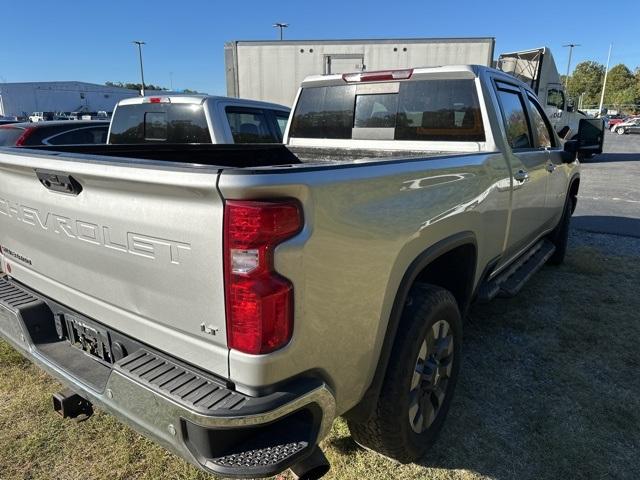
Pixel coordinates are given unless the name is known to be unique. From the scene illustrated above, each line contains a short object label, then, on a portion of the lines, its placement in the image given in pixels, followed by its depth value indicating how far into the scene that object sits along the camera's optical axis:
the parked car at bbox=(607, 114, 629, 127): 47.55
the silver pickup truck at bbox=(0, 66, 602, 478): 1.50
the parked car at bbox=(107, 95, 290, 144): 5.43
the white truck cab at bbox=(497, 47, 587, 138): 14.52
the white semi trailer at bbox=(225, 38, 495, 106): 11.45
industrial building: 58.62
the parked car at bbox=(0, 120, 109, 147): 7.56
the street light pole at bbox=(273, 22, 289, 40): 45.25
